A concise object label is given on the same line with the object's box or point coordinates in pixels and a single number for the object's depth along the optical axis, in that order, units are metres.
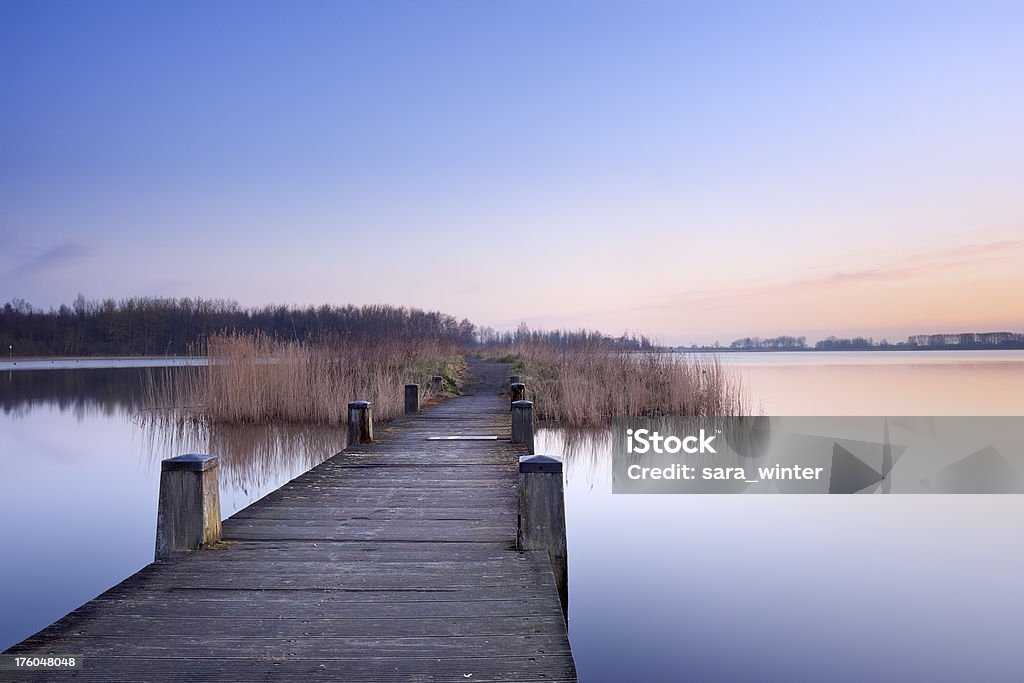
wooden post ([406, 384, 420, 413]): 10.68
